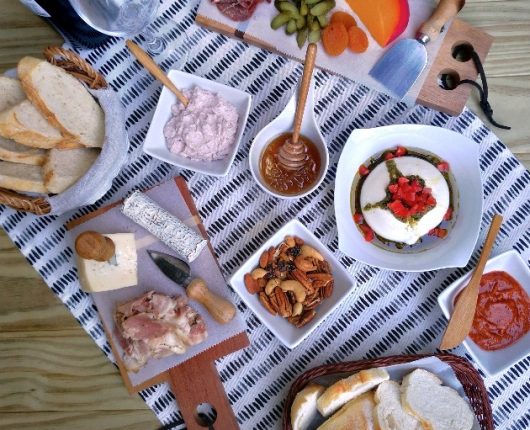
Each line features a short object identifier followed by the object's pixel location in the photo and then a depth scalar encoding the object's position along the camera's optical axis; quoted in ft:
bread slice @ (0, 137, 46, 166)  3.66
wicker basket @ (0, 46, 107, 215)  3.62
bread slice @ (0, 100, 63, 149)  3.52
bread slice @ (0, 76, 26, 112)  3.67
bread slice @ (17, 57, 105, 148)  3.54
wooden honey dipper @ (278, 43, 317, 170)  3.53
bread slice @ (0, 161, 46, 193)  3.64
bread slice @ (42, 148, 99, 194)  3.67
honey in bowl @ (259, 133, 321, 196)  4.05
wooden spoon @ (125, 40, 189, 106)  3.54
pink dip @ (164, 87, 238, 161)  3.90
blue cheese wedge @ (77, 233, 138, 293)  3.94
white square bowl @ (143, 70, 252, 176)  3.94
